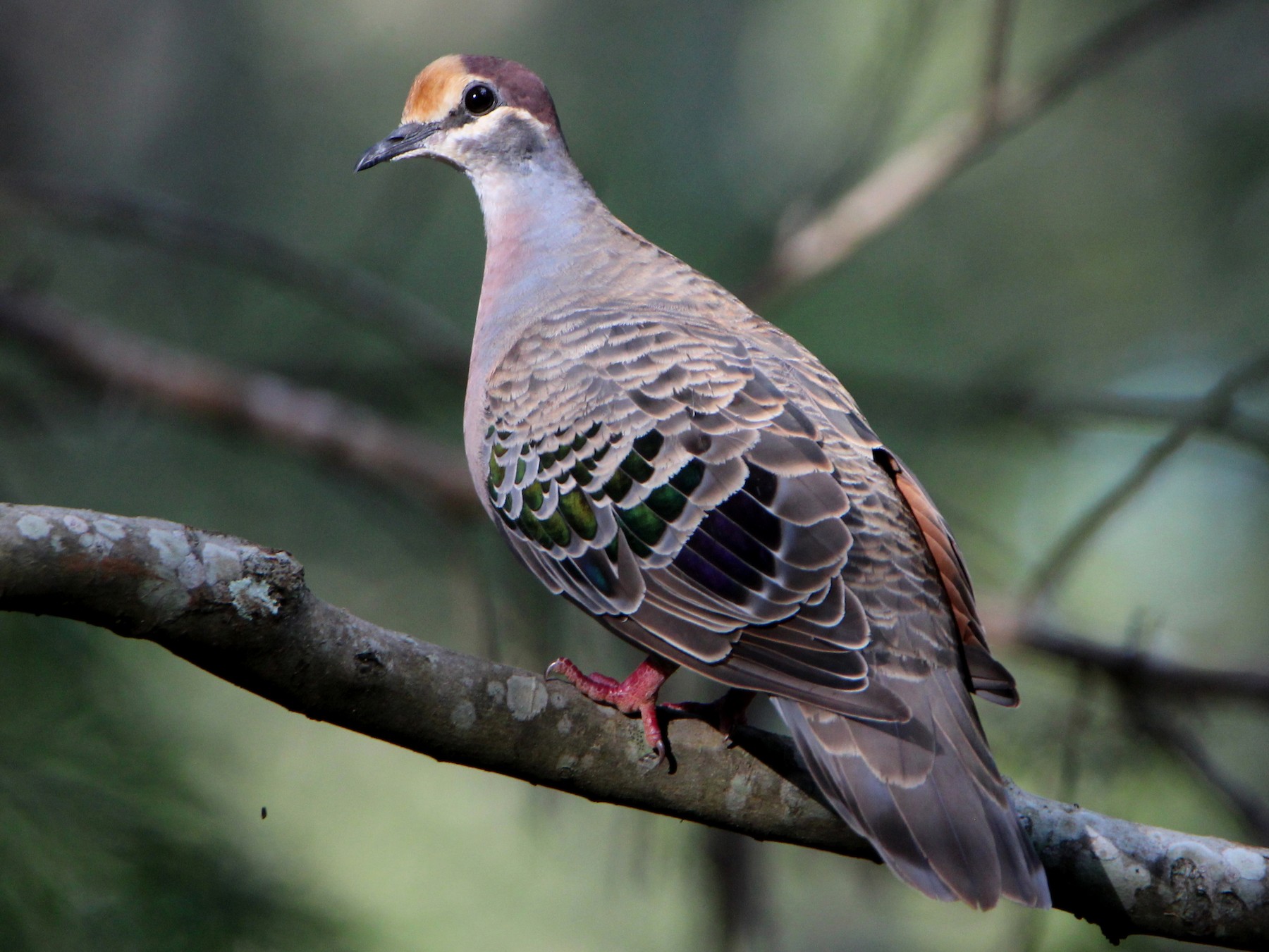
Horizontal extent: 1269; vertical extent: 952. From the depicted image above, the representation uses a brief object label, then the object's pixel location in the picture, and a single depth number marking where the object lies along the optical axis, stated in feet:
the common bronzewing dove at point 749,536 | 15.69
